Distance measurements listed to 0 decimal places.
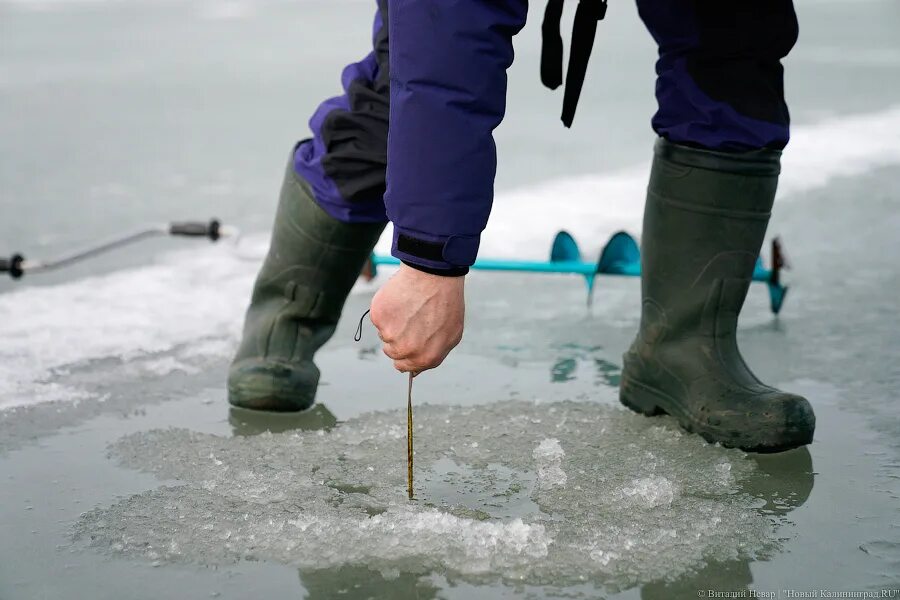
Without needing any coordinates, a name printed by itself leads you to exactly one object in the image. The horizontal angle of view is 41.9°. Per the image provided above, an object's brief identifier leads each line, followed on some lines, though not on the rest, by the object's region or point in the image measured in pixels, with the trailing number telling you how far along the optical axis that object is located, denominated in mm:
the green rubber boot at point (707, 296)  1909
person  1525
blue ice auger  2641
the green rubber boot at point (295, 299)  2119
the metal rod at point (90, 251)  2631
